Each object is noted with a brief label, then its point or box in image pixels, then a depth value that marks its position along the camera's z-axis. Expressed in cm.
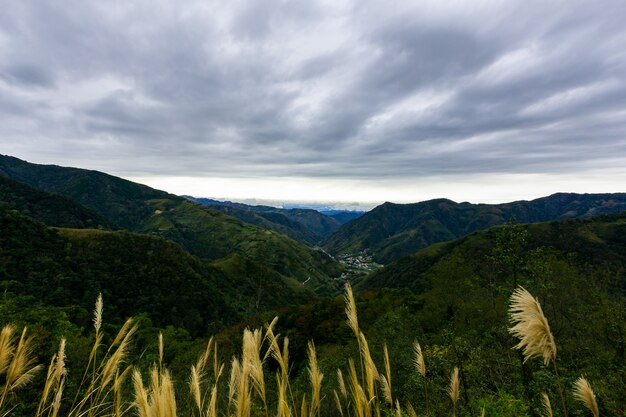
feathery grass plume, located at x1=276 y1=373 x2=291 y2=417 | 275
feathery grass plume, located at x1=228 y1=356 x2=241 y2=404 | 363
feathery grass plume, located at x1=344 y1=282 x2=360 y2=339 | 319
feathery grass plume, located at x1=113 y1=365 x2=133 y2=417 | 335
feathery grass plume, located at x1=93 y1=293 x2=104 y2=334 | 442
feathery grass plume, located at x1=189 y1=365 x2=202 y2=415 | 335
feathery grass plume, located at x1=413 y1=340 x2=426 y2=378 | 500
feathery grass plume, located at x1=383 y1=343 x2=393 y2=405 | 445
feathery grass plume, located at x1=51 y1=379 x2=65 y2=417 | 301
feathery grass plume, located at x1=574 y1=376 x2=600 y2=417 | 328
